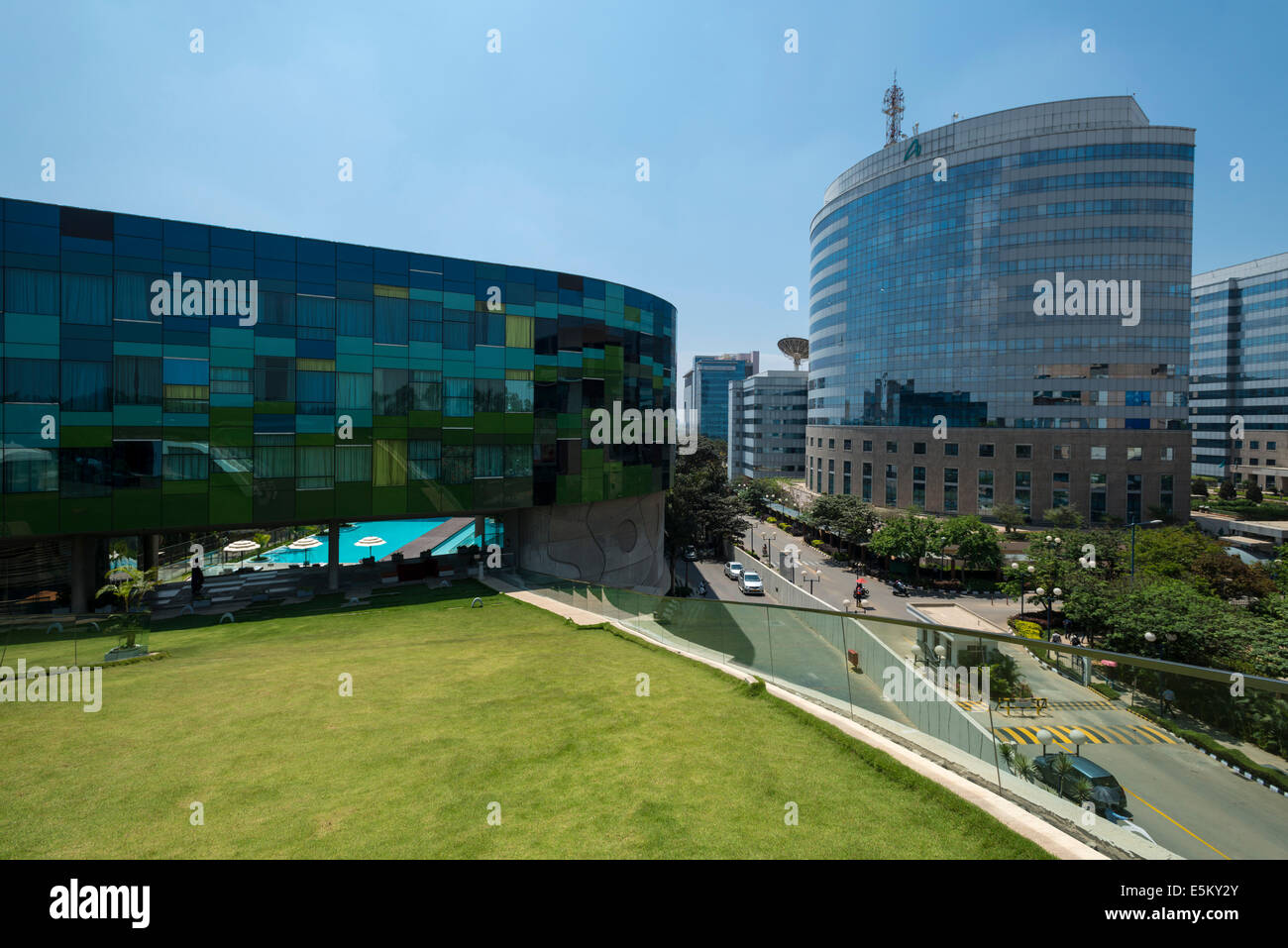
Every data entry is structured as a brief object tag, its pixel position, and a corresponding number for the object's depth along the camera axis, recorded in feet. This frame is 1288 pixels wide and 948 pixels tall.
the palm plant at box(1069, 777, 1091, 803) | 23.71
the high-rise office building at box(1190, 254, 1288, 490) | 351.25
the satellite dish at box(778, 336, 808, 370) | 463.83
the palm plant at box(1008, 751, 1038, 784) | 25.63
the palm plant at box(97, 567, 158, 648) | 73.15
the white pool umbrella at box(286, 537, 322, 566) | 130.83
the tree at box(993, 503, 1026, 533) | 226.99
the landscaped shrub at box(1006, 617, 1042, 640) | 133.39
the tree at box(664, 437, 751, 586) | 170.19
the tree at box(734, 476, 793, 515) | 306.96
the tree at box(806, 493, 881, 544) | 204.64
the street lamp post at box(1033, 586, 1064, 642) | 125.49
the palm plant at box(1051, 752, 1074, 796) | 24.17
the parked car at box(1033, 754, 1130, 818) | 22.86
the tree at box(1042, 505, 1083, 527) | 221.66
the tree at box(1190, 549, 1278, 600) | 120.06
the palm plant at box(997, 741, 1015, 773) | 26.64
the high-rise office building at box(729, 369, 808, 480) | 444.14
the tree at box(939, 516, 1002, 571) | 177.37
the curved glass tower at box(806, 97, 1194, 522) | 233.76
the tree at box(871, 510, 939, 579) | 180.75
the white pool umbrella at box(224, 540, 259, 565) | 131.54
